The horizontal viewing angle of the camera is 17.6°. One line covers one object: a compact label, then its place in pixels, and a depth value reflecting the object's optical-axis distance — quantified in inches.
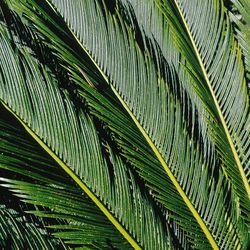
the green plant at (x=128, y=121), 39.7
